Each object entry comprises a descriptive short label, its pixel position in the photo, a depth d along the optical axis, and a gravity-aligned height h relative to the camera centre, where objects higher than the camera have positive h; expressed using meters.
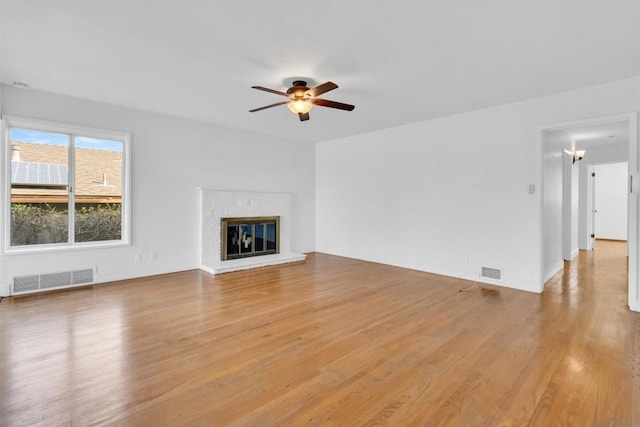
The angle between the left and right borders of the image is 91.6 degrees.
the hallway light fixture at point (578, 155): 6.42 +1.26
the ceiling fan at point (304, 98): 3.36 +1.32
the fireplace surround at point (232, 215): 5.53 -0.03
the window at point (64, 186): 4.04 +0.38
